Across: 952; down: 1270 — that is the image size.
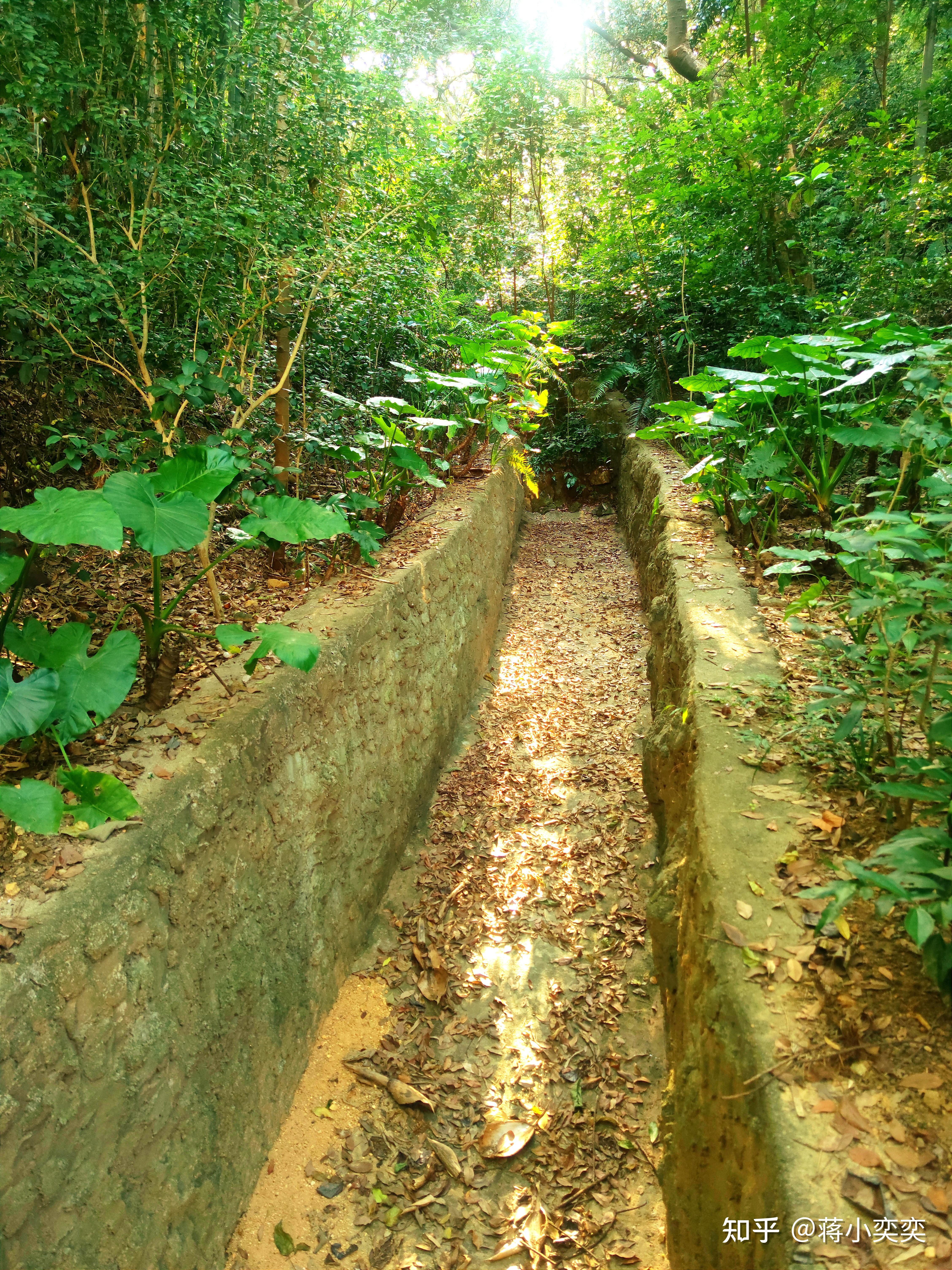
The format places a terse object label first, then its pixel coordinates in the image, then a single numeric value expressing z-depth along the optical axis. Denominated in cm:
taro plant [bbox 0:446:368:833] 149
